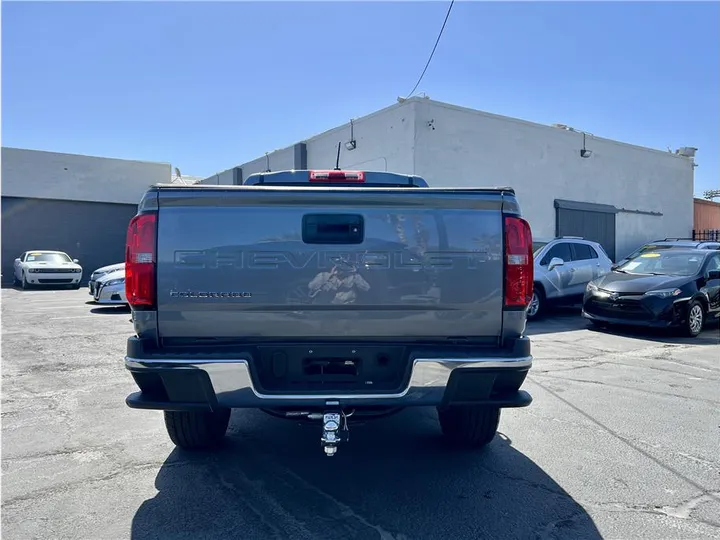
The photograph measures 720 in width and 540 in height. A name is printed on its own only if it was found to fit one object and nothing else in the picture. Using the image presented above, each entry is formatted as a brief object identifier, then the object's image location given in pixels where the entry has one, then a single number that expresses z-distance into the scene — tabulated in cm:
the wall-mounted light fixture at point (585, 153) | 1800
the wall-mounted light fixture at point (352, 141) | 1606
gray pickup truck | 285
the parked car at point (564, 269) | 1123
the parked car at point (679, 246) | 1100
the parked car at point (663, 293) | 908
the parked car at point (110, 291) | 1280
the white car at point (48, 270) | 2069
